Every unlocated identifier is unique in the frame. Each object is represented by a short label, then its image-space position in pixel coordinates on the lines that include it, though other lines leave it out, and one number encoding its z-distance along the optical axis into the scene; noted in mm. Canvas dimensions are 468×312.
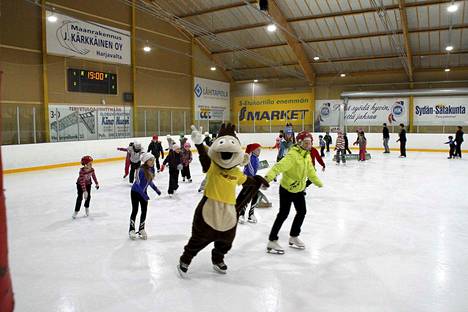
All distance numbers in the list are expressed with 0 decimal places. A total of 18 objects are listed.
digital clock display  14891
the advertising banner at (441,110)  19203
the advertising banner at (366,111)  20625
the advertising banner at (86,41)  14156
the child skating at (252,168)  5090
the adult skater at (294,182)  3980
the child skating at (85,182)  5485
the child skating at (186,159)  8398
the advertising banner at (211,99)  21891
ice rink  2983
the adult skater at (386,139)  16766
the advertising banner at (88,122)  14188
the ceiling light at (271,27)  14352
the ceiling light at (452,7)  12784
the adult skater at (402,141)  15315
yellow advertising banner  23281
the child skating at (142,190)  4520
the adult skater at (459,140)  14539
